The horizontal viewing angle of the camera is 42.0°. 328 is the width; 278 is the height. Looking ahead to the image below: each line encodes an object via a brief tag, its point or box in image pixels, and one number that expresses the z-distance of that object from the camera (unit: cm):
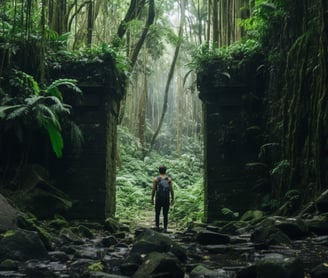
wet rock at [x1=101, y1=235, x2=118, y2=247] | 517
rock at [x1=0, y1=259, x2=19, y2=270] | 341
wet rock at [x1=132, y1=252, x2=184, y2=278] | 306
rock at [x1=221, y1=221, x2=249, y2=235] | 597
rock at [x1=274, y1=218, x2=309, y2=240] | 462
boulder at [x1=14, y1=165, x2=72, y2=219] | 698
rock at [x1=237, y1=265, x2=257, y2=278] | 302
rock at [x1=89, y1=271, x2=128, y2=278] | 302
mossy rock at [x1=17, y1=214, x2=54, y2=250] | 469
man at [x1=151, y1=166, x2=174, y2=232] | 736
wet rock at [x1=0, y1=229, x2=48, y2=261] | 376
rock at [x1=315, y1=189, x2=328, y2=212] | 512
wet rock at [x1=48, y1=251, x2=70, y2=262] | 402
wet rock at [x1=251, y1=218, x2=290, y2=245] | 434
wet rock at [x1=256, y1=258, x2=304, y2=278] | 278
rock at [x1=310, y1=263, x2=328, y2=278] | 284
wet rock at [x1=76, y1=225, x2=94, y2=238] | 621
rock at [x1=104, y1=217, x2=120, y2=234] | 709
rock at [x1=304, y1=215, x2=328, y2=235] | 466
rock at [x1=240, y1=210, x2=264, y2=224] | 711
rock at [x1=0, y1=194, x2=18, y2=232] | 459
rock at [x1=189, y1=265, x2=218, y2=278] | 318
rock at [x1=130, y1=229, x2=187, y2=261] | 401
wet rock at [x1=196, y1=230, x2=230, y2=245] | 490
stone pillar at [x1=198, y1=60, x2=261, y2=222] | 831
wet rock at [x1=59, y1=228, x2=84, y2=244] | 526
